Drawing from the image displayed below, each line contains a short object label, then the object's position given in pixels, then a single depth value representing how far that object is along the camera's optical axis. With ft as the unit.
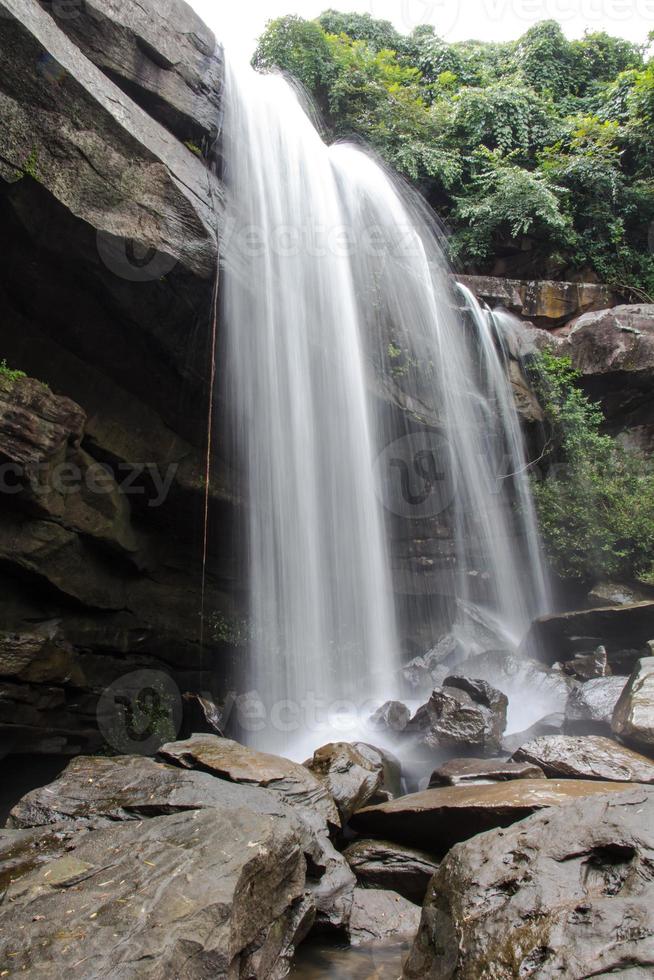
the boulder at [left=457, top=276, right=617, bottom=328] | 48.65
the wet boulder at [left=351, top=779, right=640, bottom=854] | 13.92
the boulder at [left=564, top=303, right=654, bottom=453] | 43.93
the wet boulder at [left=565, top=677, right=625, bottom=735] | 22.80
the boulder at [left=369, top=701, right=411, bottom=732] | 26.76
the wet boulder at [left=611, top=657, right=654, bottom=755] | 18.85
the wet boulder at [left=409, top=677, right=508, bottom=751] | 23.03
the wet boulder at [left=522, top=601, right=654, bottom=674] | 32.07
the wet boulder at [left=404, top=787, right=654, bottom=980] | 7.45
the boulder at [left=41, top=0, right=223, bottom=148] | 28.63
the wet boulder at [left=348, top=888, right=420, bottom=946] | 11.60
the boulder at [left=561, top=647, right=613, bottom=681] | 30.50
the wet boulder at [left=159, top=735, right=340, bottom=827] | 15.51
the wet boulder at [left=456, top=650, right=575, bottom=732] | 28.02
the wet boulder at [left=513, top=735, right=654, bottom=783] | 16.89
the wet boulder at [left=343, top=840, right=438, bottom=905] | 13.66
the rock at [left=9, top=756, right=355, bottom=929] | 12.41
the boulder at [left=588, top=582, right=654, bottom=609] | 36.81
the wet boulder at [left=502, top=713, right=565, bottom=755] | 22.81
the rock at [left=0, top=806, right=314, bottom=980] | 8.08
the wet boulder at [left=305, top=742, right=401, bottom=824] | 16.92
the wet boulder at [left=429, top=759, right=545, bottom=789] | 17.07
